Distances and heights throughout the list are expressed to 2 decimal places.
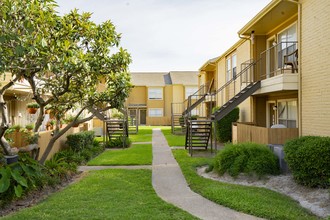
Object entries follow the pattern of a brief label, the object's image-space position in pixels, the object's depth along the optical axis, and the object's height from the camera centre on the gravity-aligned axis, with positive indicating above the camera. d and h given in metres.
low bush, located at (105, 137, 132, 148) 19.41 -1.37
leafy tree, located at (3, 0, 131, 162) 7.94 +1.48
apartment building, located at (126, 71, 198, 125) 49.97 +3.56
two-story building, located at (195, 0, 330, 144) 10.48 +1.88
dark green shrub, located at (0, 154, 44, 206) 7.23 -1.37
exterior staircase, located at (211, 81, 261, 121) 14.95 +0.86
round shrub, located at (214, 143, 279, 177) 10.00 -1.22
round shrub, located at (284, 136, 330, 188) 8.11 -1.00
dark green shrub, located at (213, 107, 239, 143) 19.64 -0.38
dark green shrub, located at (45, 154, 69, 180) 9.88 -1.50
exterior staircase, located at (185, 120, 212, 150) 16.27 -0.68
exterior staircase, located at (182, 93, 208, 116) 25.38 +1.30
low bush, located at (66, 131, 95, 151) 15.91 -1.03
